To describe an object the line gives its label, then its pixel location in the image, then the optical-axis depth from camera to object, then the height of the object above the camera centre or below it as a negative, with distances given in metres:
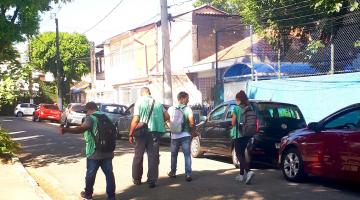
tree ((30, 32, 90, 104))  53.28 +5.00
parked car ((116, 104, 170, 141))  17.97 -0.87
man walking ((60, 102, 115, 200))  7.23 -0.82
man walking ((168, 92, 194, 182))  9.00 -0.52
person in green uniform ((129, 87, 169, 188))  8.52 -0.63
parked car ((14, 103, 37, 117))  50.31 -0.83
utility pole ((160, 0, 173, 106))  17.92 +1.43
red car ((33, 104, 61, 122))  37.25 -0.93
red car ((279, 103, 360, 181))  7.47 -0.87
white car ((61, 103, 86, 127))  26.83 -0.81
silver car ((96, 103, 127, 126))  20.83 -0.43
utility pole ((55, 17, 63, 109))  41.45 +1.90
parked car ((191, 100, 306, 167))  10.23 -0.68
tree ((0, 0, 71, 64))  14.69 +2.45
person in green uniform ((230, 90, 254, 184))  8.52 -0.69
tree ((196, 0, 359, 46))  16.34 +2.80
